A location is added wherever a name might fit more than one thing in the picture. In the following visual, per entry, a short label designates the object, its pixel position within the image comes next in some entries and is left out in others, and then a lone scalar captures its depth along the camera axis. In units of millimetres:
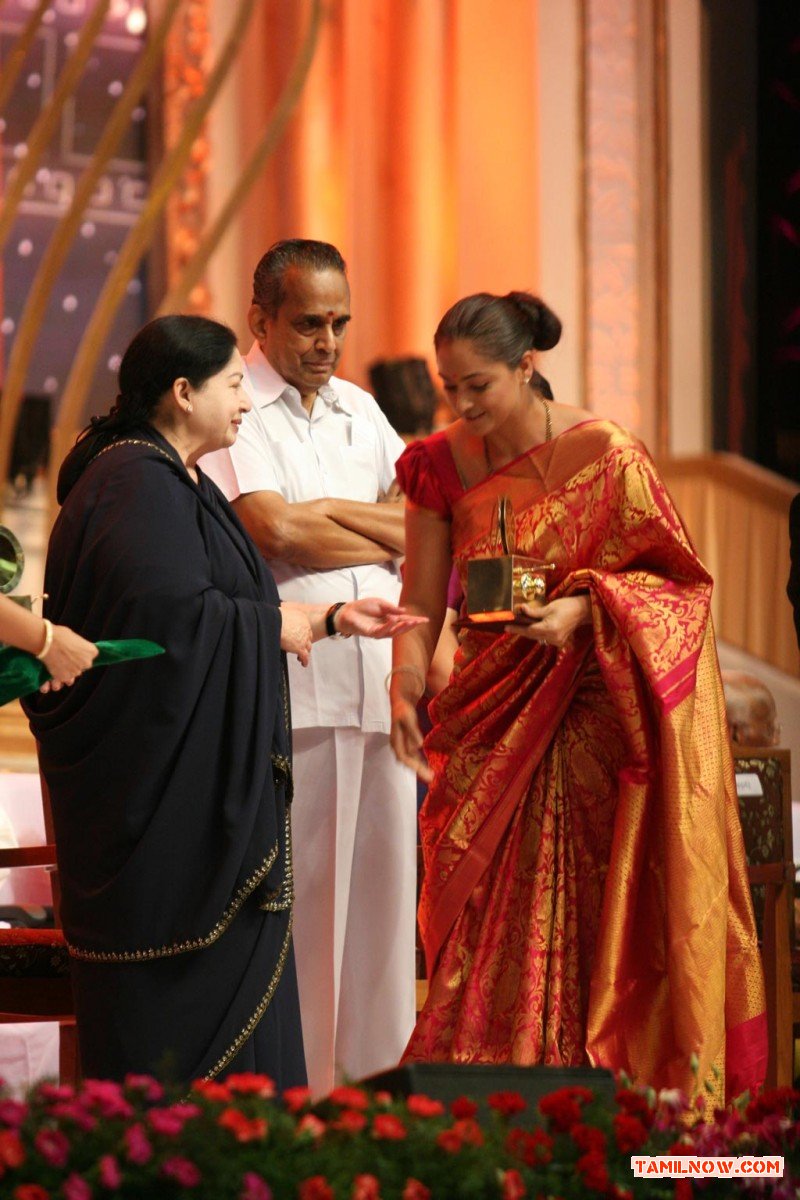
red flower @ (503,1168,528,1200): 11685
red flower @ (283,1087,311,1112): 11842
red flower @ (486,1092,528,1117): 11877
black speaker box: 11977
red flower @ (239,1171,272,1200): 11625
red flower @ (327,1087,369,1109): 11800
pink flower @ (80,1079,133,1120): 11764
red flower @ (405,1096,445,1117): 11792
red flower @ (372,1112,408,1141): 11730
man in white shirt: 13242
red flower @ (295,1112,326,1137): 11753
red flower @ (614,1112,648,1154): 11828
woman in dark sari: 12697
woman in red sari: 12833
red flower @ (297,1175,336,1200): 11629
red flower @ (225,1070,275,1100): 11839
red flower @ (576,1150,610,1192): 11755
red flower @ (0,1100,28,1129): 11733
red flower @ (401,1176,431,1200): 11672
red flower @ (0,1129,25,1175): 11665
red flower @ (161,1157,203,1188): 11637
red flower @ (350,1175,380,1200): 11647
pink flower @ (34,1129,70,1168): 11667
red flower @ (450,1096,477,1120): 11824
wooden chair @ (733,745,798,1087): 13832
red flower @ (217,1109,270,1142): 11708
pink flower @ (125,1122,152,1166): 11659
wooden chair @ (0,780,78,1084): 13121
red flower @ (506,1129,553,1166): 11782
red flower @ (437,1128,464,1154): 11713
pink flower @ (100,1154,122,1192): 11632
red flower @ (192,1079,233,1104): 11813
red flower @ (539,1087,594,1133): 11855
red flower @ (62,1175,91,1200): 11619
